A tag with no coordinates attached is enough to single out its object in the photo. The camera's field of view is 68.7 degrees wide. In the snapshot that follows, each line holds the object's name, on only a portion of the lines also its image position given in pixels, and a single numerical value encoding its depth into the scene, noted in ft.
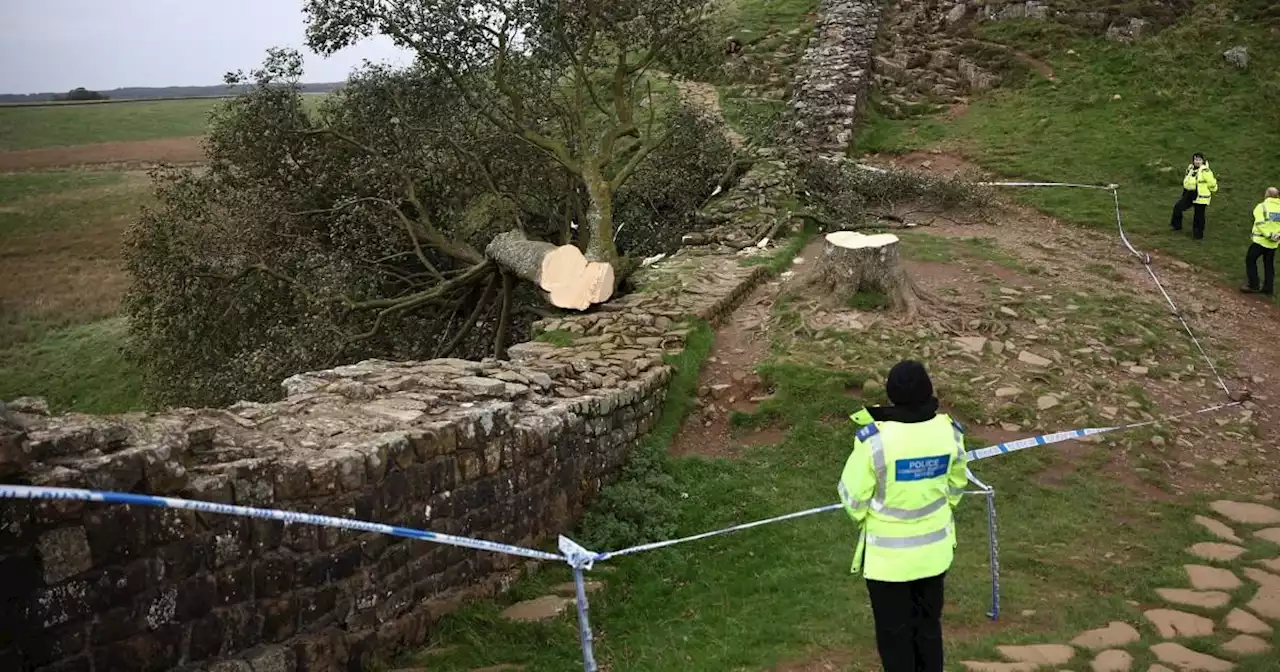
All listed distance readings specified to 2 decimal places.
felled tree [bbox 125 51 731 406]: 45.57
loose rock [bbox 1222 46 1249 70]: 66.74
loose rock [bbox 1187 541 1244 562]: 22.80
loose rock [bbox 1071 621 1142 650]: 18.76
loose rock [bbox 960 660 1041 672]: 17.65
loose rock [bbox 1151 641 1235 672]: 17.89
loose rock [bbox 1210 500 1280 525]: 24.72
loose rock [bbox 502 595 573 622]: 20.66
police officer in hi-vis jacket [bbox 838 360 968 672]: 15.19
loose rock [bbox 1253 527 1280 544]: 23.59
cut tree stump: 36.09
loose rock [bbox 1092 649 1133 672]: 17.83
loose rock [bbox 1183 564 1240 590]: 21.35
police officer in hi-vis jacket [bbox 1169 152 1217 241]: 47.62
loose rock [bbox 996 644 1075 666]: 18.03
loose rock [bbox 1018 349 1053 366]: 33.14
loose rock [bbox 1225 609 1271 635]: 19.31
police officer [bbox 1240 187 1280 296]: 41.79
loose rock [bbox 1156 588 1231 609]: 20.51
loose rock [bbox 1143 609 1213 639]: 19.29
